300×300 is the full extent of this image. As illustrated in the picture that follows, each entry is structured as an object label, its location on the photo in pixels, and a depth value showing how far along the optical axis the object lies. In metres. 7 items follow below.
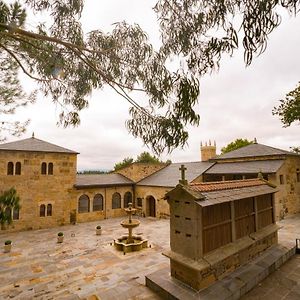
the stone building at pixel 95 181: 16.80
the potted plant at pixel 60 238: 13.40
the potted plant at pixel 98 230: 15.06
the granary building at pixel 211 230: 6.90
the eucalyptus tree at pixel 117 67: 6.55
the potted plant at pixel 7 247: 11.91
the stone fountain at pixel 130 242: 11.62
